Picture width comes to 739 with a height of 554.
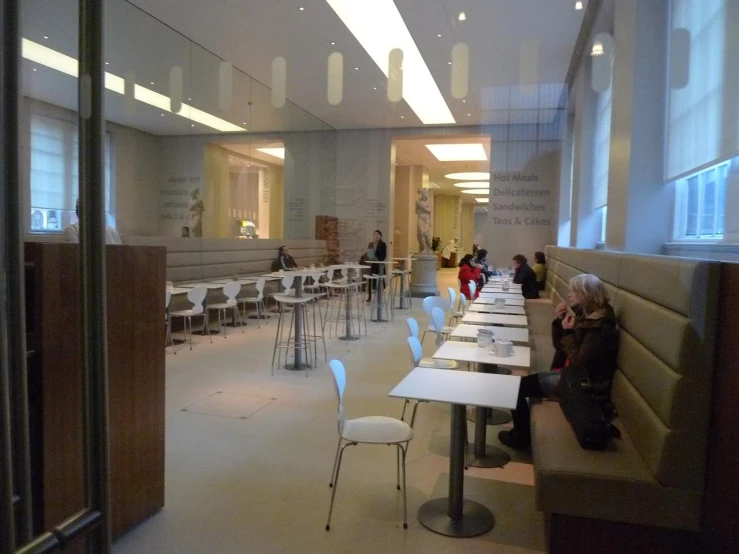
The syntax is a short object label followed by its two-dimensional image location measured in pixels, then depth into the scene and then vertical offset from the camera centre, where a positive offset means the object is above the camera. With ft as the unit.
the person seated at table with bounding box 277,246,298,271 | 37.60 -1.21
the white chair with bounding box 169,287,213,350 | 23.54 -2.60
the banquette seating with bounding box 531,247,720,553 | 6.91 -2.87
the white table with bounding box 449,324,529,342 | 14.38 -2.33
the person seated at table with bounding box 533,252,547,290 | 34.47 -1.38
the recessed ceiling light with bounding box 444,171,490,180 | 67.10 +9.17
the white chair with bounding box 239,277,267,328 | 29.84 -3.10
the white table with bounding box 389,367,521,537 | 8.77 -3.00
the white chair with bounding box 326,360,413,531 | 9.10 -3.20
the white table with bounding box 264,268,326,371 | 20.02 -3.10
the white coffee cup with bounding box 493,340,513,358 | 11.71 -2.18
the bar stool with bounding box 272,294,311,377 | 19.27 -2.90
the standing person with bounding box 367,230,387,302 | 39.34 -0.52
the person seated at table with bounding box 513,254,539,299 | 29.55 -1.76
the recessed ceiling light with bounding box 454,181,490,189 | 73.67 +9.03
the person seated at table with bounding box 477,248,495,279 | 41.68 -1.04
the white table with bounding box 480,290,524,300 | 24.94 -2.22
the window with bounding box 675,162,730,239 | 13.47 +1.32
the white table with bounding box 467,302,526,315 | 19.79 -2.30
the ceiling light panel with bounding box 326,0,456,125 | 26.48 +11.16
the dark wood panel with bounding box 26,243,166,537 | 7.13 -2.09
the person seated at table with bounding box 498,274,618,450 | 10.27 -1.81
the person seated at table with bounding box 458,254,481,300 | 29.67 -1.55
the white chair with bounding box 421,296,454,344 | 19.80 -2.22
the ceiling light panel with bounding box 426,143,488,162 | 54.36 +9.88
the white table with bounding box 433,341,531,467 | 11.37 -2.35
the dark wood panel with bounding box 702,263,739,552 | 6.56 -2.24
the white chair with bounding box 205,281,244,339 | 26.76 -2.77
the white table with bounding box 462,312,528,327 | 17.07 -2.30
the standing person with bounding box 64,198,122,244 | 10.84 +0.09
